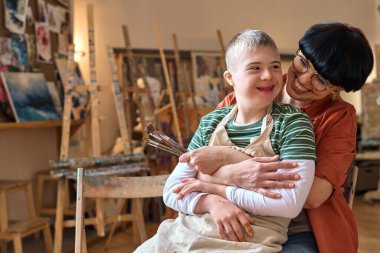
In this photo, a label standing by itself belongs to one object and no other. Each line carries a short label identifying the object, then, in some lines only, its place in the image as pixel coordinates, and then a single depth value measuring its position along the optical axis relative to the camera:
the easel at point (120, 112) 3.21
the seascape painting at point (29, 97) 3.28
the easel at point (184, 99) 4.21
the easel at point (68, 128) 2.87
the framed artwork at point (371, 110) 5.25
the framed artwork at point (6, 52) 3.34
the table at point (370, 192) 5.01
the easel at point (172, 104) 3.69
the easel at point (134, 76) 3.64
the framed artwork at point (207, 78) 4.89
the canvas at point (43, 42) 3.79
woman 1.20
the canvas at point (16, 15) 3.43
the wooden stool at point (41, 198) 3.74
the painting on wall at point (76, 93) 3.83
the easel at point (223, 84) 4.64
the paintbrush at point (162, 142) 1.34
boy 1.15
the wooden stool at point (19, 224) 2.86
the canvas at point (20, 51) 3.48
